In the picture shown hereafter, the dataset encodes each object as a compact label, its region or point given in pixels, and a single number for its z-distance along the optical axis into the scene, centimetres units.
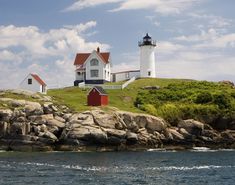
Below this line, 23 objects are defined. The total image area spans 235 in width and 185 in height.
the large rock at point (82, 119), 7462
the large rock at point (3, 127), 7525
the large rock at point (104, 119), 7544
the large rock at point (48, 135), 7369
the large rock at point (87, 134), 7312
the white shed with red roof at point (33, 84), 9938
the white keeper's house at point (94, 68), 11381
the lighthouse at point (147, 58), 12044
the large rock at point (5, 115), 7588
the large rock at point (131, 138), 7625
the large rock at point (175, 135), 7969
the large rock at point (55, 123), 7519
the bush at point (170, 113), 8469
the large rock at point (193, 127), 8075
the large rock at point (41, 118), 7538
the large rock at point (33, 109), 7704
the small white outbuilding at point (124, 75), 12119
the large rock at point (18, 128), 7444
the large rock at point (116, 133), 7450
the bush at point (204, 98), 9081
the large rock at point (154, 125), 7931
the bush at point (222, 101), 8772
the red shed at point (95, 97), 8700
